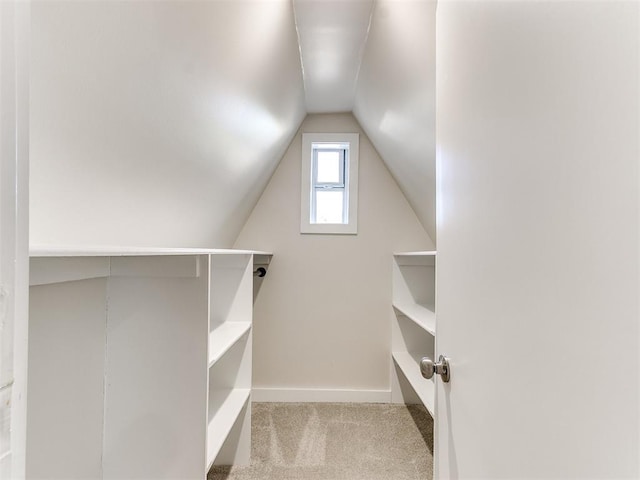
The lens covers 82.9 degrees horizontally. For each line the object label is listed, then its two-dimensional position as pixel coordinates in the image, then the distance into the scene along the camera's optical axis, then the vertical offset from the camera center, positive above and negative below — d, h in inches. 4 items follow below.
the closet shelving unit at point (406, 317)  106.2 -21.4
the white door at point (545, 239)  14.1 +0.1
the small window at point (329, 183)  109.2 +17.3
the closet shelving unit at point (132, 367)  40.2 -16.1
